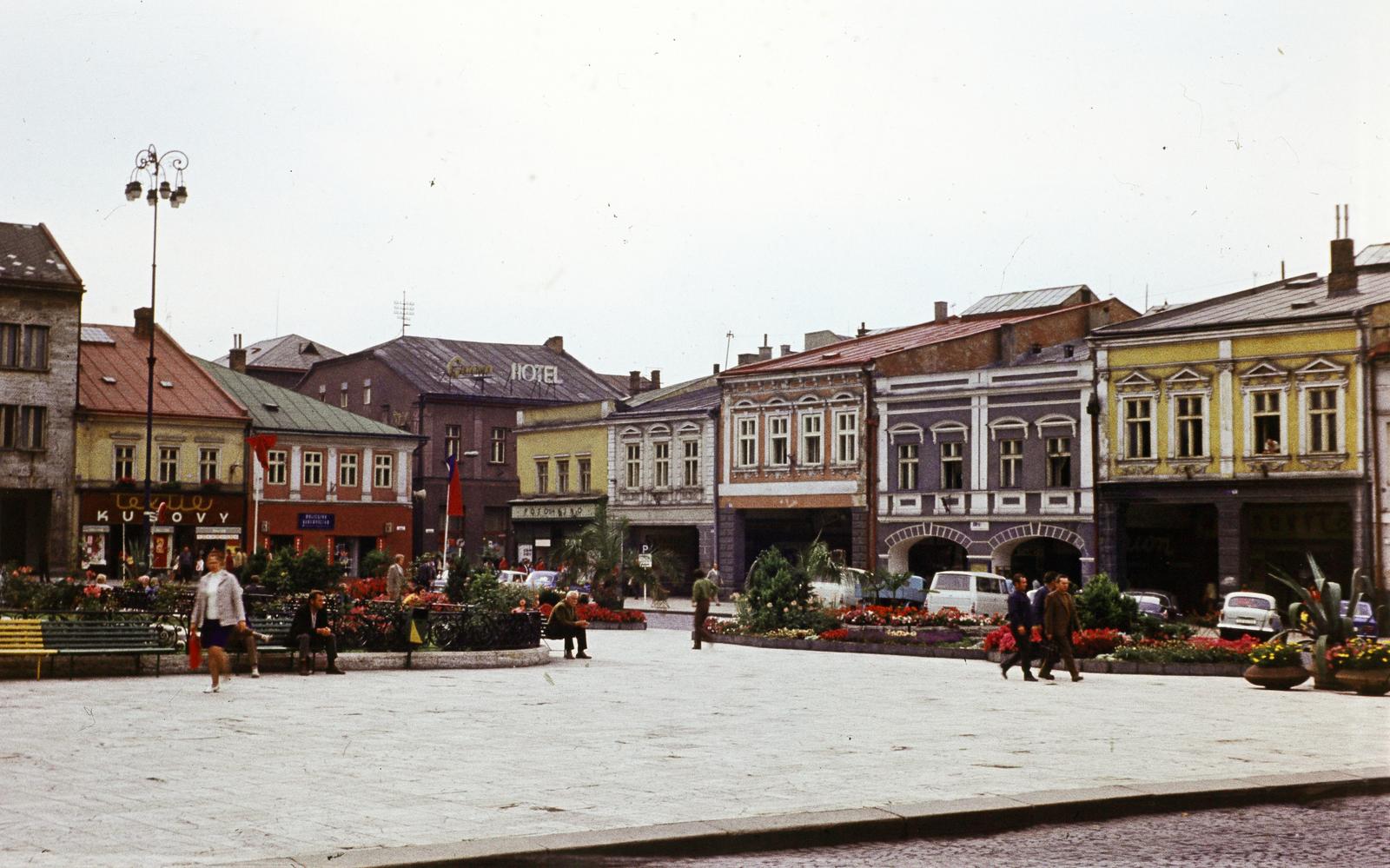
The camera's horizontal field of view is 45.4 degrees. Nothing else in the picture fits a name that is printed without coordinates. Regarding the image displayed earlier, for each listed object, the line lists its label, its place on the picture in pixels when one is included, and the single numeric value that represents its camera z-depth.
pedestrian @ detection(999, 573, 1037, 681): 24.31
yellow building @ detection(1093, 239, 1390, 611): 44.31
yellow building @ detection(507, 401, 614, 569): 65.88
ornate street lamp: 41.81
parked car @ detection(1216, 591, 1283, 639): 36.81
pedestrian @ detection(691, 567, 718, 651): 30.87
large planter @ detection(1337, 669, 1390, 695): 21.84
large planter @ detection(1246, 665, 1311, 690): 22.61
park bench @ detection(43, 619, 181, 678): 21.02
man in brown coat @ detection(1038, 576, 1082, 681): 24.25
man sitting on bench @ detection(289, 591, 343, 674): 22.42
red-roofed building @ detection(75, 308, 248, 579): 60.78
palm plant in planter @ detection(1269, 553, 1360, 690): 22.89
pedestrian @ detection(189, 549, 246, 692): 19.48
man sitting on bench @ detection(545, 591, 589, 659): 27.36
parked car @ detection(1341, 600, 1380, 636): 38.59
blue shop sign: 67.56
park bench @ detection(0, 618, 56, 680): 20.59
